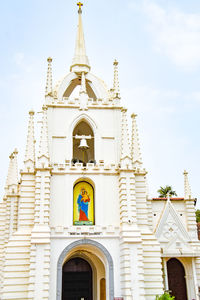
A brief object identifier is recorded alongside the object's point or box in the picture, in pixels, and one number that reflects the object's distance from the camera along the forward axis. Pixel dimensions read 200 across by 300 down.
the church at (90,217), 20.17
